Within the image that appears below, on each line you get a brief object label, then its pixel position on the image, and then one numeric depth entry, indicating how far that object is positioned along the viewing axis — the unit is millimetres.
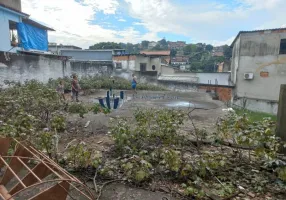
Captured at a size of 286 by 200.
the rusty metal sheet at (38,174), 1836
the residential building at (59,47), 25541
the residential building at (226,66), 25675
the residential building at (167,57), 32562
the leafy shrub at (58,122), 3957
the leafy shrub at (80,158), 2580
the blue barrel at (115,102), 7316
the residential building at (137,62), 19250
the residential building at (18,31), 11270
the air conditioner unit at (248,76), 13109
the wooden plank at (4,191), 1655
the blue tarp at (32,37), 12648
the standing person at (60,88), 9047
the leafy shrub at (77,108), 5336
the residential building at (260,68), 12352
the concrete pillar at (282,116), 2764
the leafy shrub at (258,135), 2516
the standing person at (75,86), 8494
